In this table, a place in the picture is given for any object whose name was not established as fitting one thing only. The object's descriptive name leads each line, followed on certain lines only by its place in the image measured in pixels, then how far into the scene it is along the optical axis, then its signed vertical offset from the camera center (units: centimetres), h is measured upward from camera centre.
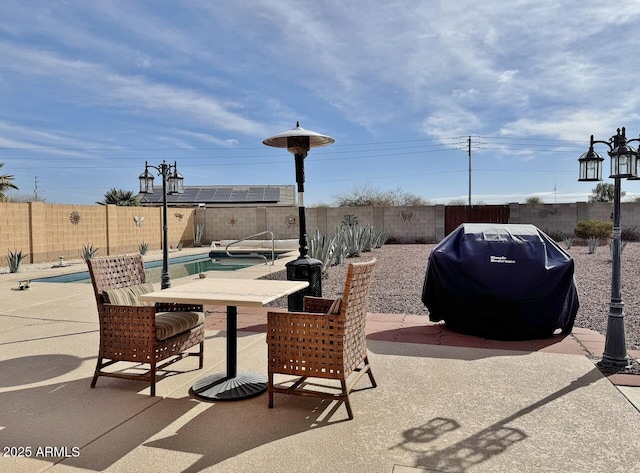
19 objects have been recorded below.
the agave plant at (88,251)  1398 -90
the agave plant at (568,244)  1537 -77
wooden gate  2066 +35
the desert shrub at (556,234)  1980 -56
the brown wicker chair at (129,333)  335 -84
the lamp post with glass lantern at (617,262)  394 -37
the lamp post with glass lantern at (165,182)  765 +77
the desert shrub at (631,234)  1922 -55
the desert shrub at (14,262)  1142 -98
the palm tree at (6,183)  2317 +207
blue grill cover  481 -69
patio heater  523 +25
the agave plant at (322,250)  990 -62
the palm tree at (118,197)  3171 +183
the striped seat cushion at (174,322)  346 -81
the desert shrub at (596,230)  1769 -35
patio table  320 -56
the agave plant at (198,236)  2148 -64
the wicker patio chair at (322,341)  296 -80
